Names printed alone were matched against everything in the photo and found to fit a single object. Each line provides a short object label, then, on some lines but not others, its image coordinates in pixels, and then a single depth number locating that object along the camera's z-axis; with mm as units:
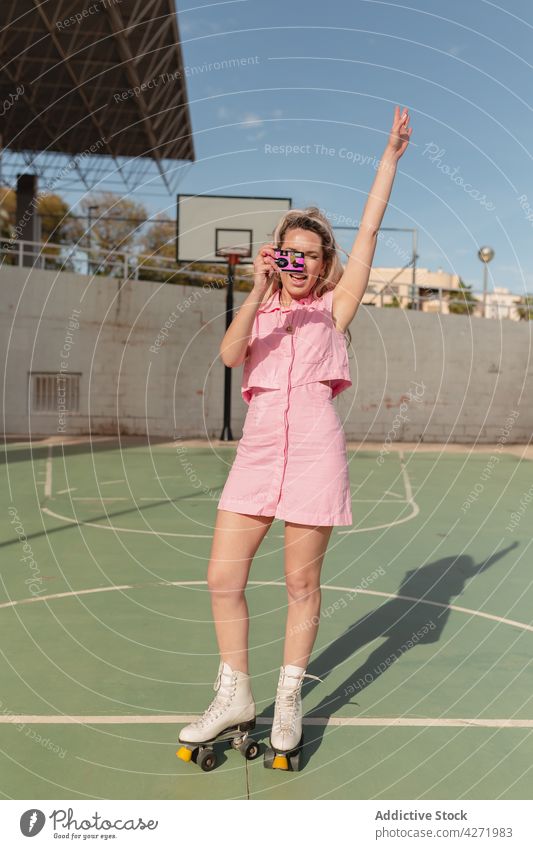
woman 3299
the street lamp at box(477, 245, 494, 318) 26497
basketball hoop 19297
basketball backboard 20469
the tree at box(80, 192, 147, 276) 37594
